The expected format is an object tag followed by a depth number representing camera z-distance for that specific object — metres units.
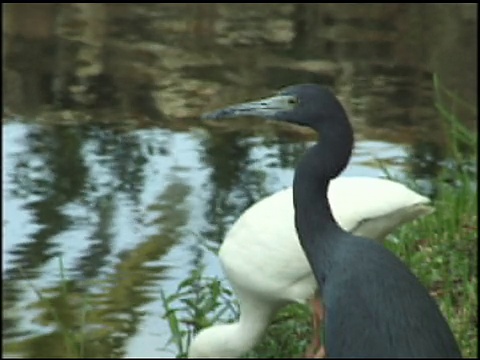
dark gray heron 7.65
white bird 10.11
